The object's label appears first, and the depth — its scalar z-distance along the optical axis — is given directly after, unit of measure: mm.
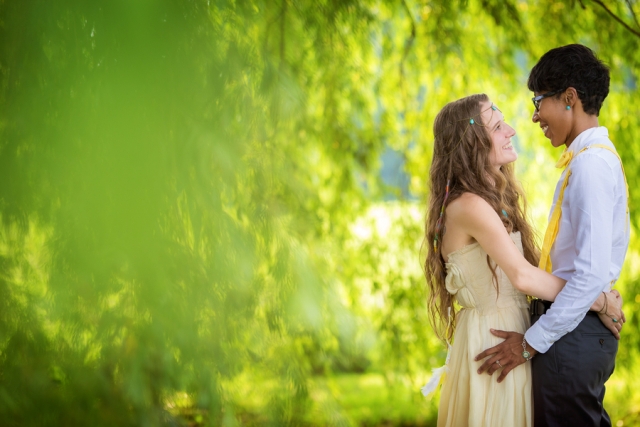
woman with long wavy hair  3602
